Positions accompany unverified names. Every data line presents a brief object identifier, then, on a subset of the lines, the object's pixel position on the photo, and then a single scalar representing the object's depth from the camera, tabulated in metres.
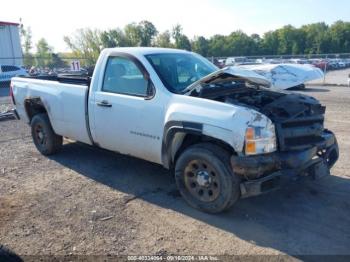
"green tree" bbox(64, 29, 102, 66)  78.12
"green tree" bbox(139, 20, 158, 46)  82.33
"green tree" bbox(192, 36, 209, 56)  82.59
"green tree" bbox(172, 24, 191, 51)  78.88
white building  36.20
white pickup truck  3.93
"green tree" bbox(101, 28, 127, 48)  78.00
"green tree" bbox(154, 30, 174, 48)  80.56
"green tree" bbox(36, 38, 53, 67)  83.04
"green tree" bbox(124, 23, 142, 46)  81.03
